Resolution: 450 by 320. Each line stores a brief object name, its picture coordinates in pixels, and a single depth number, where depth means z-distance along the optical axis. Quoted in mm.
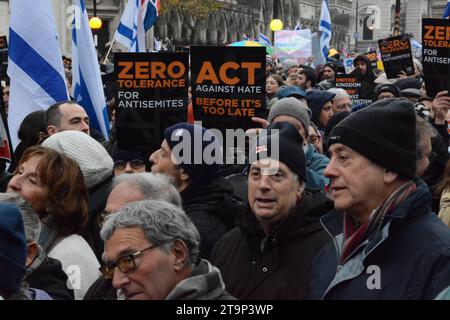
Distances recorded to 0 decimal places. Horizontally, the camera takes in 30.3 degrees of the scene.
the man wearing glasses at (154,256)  3111
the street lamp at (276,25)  25445
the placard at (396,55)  12258
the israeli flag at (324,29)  19317
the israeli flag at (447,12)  12074
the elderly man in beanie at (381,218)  3076
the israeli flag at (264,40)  21894
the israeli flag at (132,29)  10755
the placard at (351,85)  12336
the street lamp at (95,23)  23828
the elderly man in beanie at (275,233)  3984
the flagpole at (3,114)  6576
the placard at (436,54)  7586
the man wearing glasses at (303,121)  5596
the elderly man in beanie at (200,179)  4574
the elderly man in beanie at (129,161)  5961
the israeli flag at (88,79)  7906
